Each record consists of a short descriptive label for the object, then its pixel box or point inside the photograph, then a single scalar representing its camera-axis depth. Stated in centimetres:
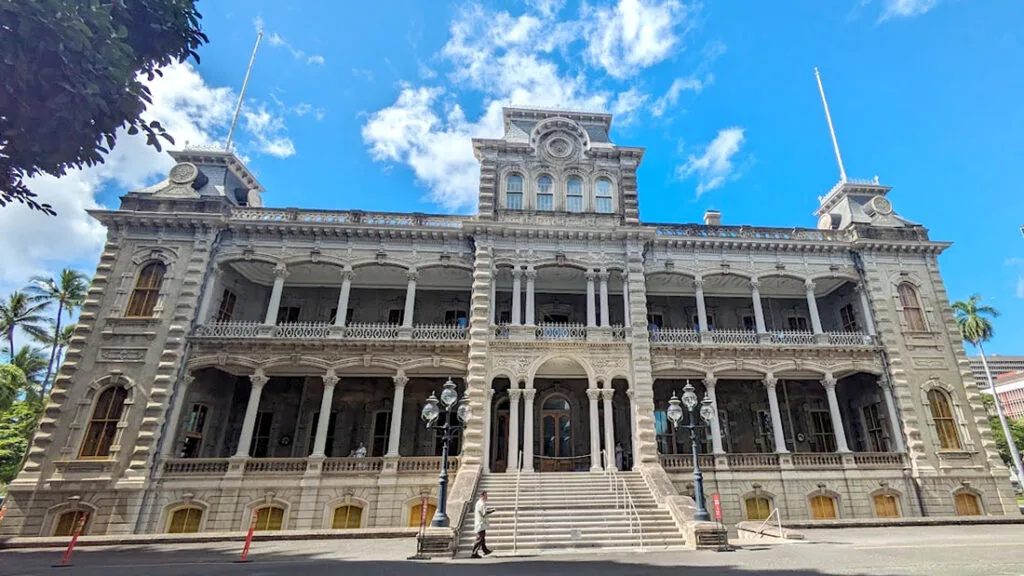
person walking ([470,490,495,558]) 1206
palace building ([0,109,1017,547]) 1731
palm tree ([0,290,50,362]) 3381
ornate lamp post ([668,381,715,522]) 1315
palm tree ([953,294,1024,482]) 3806
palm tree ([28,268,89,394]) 3512
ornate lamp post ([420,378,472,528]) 1242
